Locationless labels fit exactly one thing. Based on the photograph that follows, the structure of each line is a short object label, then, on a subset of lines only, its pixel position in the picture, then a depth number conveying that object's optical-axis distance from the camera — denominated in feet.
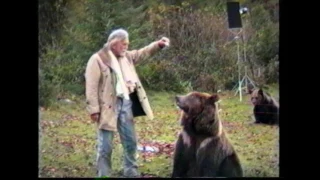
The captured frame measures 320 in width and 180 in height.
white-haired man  19.22
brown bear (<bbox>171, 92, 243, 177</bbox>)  19.31
